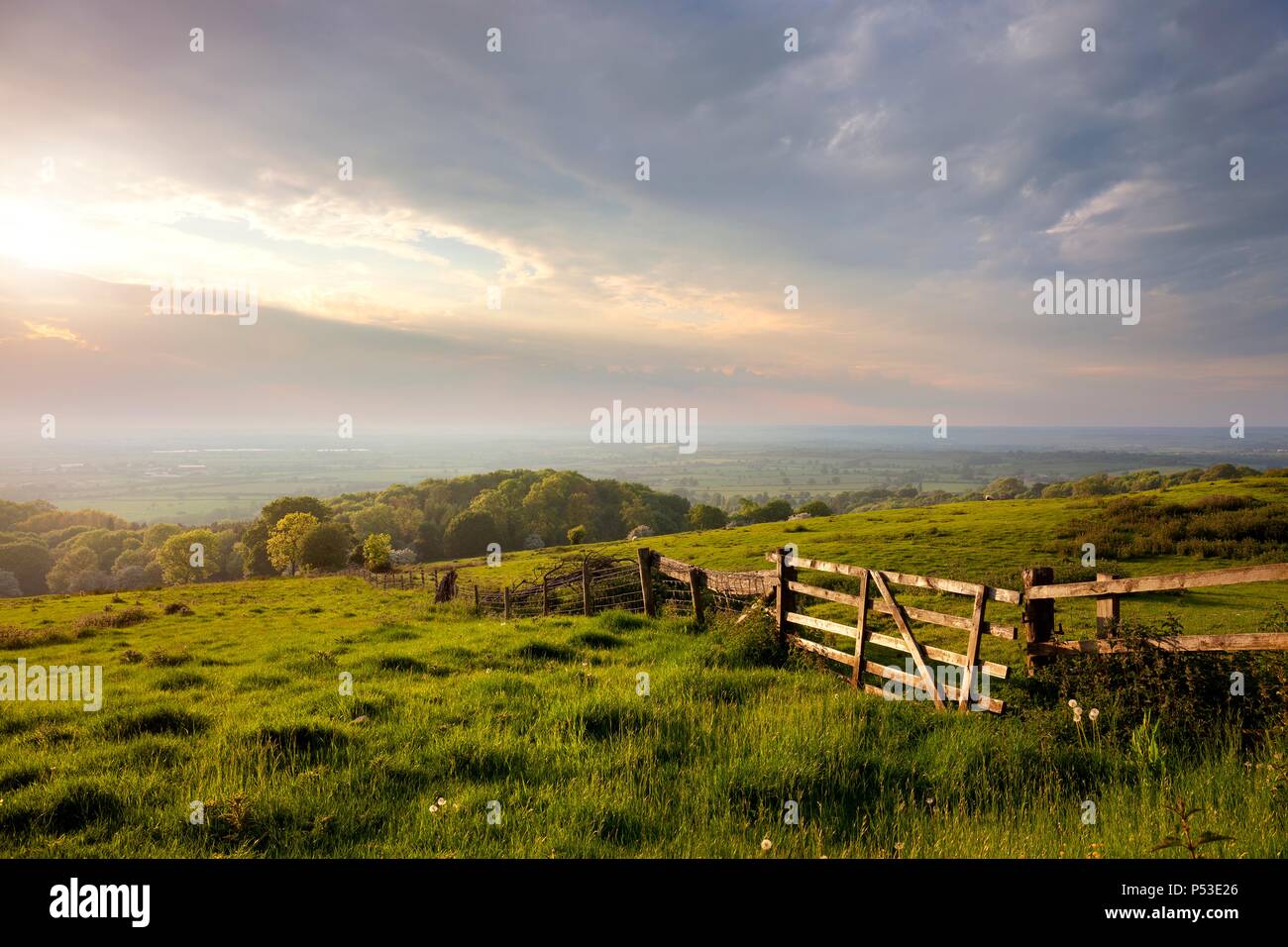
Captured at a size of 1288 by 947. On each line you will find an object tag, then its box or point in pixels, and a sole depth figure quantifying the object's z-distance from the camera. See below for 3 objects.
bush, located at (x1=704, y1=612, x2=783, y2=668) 11.19
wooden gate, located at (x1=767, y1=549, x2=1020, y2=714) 8.32
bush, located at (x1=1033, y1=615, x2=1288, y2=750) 6.51
